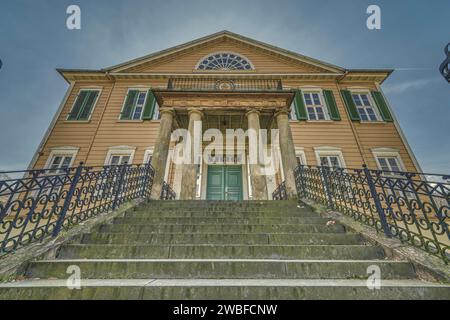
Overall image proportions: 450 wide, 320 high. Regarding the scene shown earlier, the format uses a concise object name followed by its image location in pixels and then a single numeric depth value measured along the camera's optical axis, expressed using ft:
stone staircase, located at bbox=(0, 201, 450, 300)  5.91
